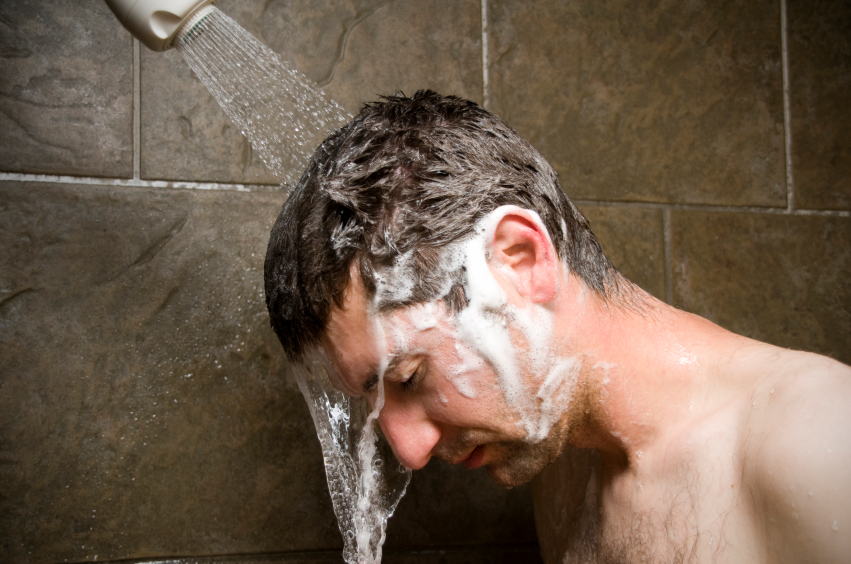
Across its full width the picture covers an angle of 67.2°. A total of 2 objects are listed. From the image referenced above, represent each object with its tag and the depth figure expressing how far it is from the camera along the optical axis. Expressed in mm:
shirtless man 725
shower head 825
